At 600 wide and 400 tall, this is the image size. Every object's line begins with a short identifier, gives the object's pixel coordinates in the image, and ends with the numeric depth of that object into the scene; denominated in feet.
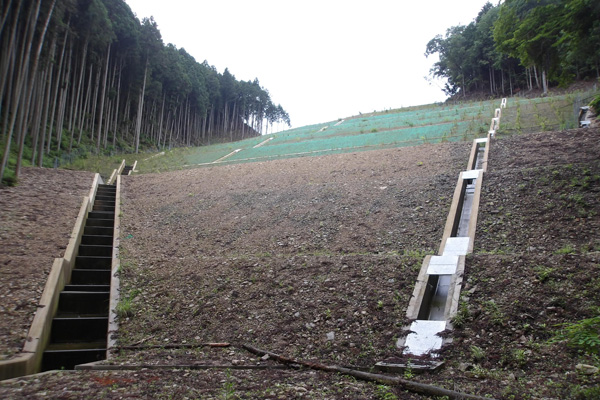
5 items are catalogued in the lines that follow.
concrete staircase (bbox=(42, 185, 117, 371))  14.32
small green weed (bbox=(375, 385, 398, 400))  9.84
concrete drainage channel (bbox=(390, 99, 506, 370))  12.74
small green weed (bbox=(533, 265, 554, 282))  14.58
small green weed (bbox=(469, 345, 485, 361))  11.61
